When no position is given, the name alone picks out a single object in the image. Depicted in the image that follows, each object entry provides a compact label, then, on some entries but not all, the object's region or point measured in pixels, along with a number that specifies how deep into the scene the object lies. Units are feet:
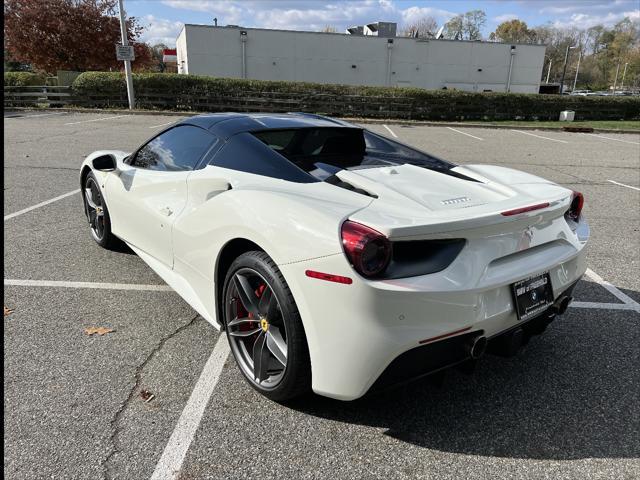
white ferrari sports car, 6.35
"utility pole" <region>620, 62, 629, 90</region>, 304.09
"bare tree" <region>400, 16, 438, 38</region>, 290.56
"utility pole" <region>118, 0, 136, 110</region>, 61.92
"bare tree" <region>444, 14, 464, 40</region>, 304.93
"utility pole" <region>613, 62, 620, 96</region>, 308.42
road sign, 61.62
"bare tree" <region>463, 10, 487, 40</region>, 306.92
